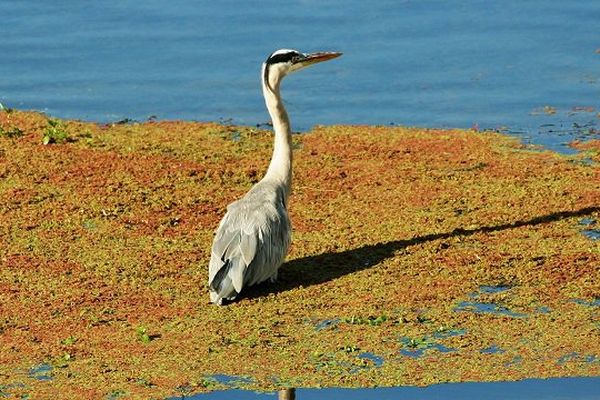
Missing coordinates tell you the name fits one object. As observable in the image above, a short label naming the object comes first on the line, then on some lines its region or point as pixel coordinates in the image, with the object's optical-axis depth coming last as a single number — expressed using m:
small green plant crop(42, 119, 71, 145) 27.09
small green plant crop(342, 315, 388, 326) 18.50
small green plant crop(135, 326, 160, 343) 18.19
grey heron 19.61
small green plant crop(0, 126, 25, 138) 27.64
